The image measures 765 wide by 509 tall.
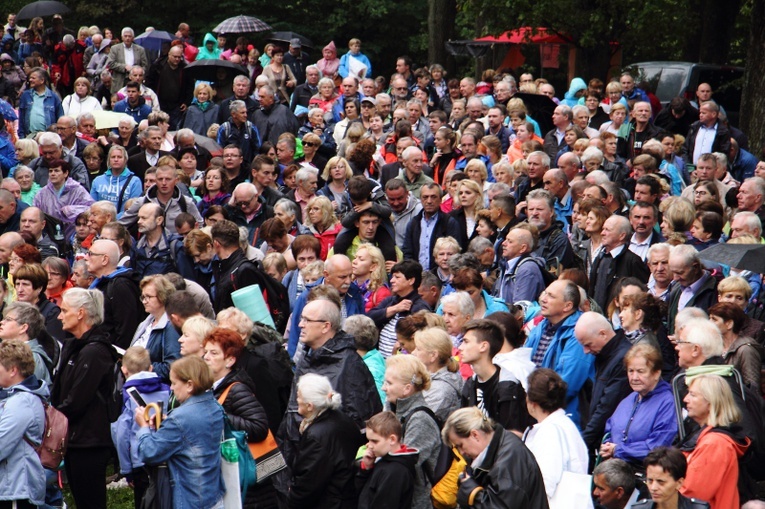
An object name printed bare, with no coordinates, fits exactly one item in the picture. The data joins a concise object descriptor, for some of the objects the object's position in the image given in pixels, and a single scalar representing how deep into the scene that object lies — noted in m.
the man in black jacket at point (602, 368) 15.59
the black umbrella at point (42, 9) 47.94
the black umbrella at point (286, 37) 47.96
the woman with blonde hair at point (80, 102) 36.09
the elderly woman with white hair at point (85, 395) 16.41
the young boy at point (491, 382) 14.75
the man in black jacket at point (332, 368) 15.16
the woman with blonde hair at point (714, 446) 13.26
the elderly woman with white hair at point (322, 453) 13.92
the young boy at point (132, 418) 14.13
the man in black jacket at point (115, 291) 19.30
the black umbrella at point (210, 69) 38.59
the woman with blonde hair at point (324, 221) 22.87
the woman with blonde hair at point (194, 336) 15.46
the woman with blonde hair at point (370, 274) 19.86
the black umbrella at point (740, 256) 16.66
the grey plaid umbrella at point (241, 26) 47.12
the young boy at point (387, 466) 13.45
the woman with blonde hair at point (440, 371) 15.05
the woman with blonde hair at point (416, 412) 14.00
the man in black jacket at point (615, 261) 20.67
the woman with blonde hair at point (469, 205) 23.53
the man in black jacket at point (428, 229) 23.45
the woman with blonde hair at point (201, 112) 34.00
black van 44.22
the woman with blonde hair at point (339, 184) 25.52
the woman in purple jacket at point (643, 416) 14.56
